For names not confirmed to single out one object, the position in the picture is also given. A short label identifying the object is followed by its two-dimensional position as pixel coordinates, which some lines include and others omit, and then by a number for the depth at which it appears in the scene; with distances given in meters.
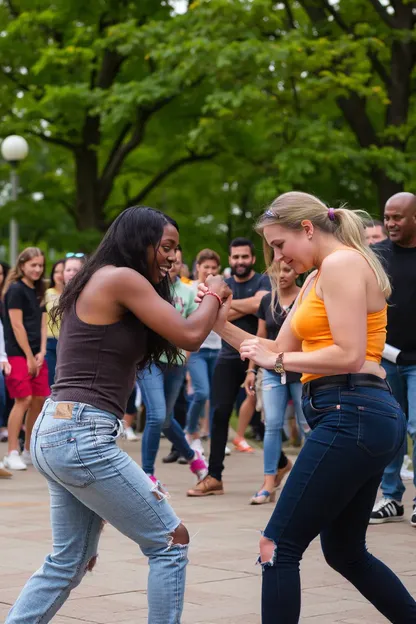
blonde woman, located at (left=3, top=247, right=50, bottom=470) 11.43
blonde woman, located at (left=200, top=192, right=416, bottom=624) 4.20
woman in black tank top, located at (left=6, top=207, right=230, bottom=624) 4.01
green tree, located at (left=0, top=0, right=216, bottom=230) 22.66
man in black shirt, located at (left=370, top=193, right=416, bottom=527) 7.93
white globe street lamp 20.17
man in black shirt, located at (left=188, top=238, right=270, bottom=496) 9.72
